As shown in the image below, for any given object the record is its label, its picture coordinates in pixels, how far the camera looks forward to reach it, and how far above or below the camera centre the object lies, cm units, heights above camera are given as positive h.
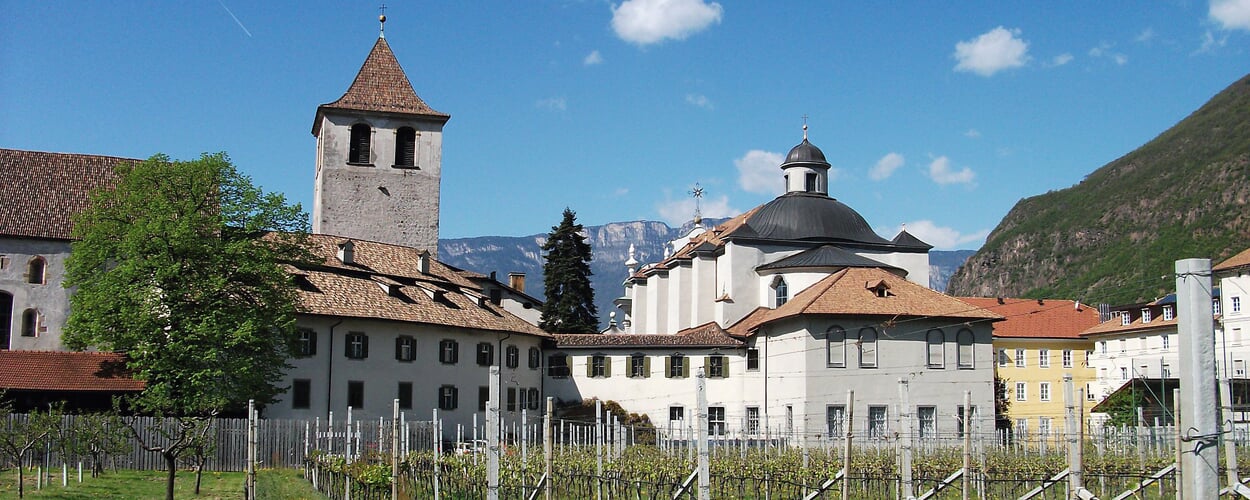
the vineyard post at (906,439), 1822 -60
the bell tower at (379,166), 7250 +1310
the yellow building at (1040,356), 8012 +271
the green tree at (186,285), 4206 +371
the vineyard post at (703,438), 1521 -50
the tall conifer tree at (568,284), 7831 +698
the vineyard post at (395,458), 2286 -115
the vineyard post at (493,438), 1694 -58
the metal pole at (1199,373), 890 +18
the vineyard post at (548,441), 2382 -88
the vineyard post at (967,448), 2166 -87
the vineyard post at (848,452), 1897 -83
